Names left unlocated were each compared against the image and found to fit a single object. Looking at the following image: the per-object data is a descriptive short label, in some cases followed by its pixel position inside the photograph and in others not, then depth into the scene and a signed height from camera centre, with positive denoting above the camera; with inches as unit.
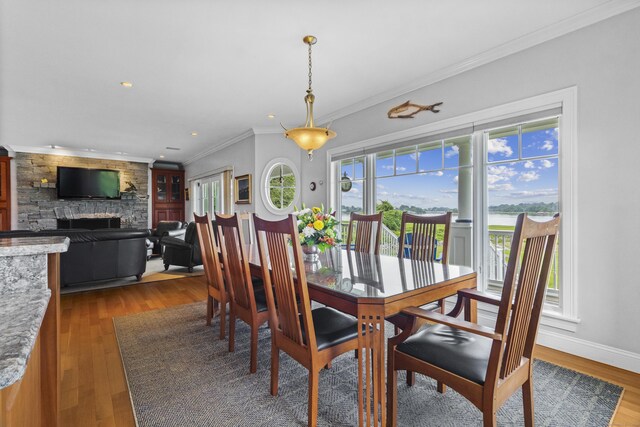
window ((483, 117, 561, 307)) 109.0 +10.1
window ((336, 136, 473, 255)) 132.9 +13.7
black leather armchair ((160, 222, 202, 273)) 212.5 -26.3
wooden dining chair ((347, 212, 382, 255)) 120.0 -7.8
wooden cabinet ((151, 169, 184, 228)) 361.1 +18.8
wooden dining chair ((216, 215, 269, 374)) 83.4 -20.9
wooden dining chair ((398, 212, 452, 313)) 96.0 -8.4
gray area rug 66.8 -43.7
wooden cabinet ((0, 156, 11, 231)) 276.5 +15.3
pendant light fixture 104.3 +25.4
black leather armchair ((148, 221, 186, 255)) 278.5 -18.2
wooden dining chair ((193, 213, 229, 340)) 99.7 -18.2
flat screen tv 299.9 +27.3
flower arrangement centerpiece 96.4 -5.9
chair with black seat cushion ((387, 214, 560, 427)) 46.8 -24.5
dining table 58.4 -15.9
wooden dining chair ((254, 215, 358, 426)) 61.1 -25.0
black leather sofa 161.5 -22.9
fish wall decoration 137.2 +45.7
